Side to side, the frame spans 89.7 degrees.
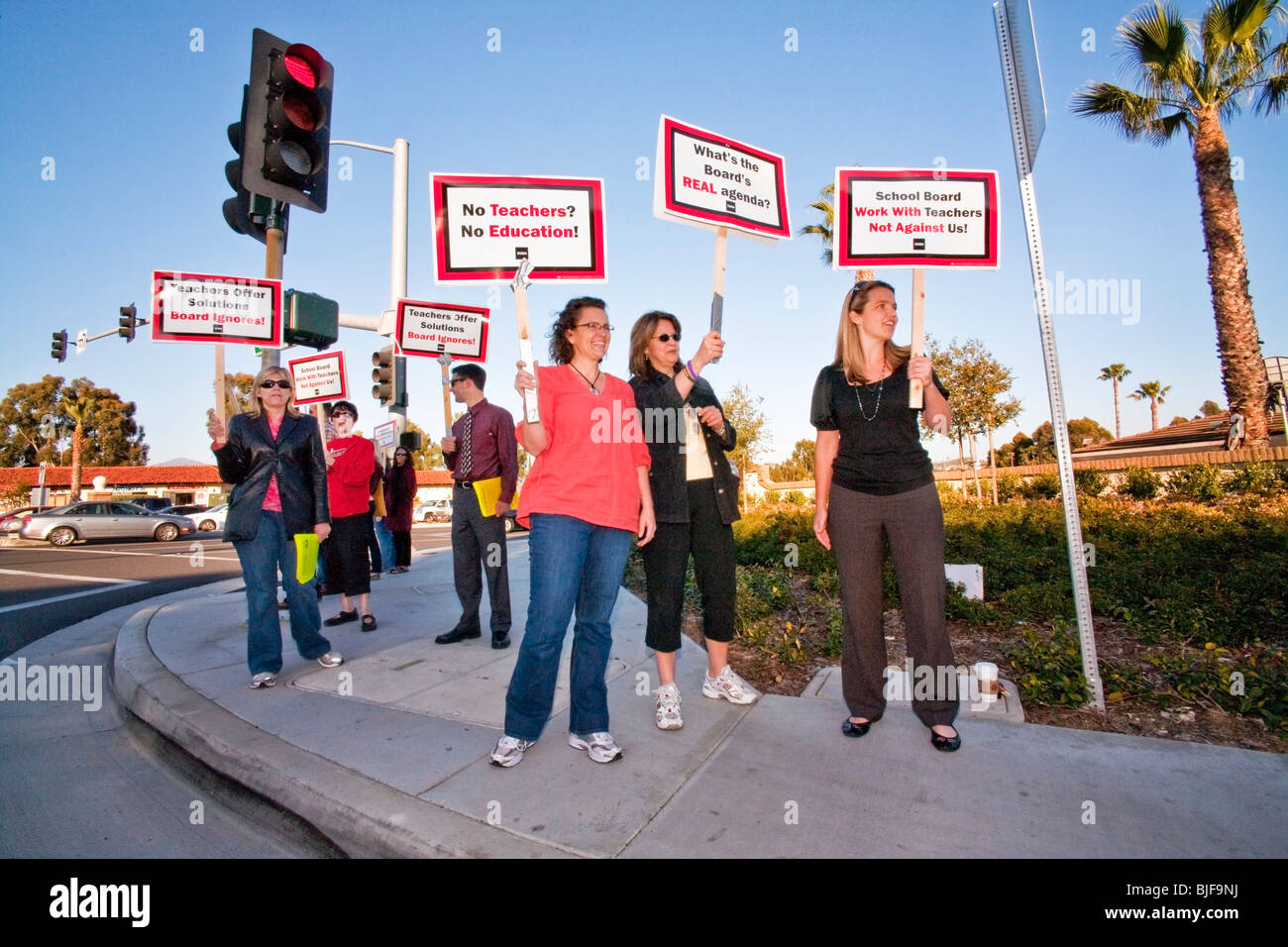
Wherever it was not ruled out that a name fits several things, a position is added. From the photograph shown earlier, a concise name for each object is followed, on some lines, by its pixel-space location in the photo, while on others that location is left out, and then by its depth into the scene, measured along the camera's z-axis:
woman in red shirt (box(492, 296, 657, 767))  2.70
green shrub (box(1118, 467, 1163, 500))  9.80
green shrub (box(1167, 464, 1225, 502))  8.86
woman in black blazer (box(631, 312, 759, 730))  3.21
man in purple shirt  4.71
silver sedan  20.38
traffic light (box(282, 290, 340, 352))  4.63
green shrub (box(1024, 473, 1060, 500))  13.19
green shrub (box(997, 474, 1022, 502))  14.38
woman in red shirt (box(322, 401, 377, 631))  5.50
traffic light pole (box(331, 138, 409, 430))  7.68
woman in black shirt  2.88
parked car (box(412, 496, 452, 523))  43.22
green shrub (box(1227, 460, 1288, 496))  8.27
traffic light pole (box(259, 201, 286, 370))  4.39
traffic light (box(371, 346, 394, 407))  7.01
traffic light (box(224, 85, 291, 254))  4.27
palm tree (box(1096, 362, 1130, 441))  57.68
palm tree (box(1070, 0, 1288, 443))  10.91
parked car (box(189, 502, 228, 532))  27.11
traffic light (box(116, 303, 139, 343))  12.34
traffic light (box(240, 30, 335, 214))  4.04
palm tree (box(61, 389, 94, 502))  48.22
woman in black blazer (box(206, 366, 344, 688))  3.80
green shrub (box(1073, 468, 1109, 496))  10.77
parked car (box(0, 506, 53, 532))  21.50
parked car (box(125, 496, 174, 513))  31.47
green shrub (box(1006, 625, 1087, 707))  3.18
